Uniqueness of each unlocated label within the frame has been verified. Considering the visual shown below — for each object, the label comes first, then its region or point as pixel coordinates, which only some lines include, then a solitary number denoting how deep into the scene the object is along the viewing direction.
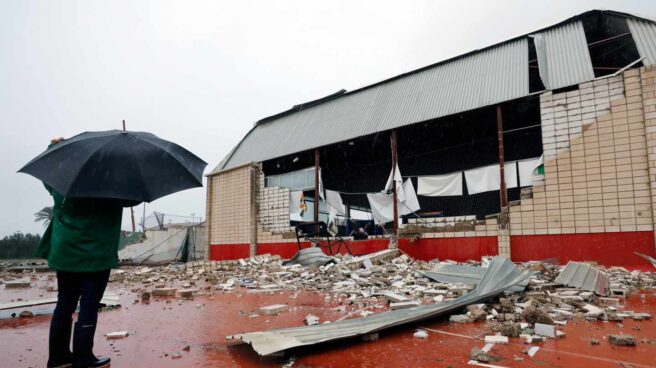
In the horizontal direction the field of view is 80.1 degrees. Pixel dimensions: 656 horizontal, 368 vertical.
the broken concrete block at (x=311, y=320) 3.99
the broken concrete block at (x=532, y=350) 2.80
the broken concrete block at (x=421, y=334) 3.37
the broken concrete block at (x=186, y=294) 6.39
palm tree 26.08
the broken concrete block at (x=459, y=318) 3.85
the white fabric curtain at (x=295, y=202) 13.54
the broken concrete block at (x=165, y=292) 6.68
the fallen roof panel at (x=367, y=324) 2.88
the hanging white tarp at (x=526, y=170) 9.68
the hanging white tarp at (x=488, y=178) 9.99
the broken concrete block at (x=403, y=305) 4.48
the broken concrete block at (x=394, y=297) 4.90
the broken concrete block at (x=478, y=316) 3.86
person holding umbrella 2.57
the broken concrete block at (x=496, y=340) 3.09
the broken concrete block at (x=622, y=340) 2.99
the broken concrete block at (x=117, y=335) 3.67
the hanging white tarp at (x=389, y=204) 11.26
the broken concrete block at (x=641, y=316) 3.87
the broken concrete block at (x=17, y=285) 9.07
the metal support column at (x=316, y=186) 12.38
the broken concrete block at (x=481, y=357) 2.66
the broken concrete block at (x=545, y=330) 3.22
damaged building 7.61
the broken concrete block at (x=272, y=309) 4.66
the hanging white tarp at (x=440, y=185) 10.90
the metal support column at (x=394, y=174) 10.88
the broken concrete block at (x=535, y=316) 3.51
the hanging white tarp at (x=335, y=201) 13.76
